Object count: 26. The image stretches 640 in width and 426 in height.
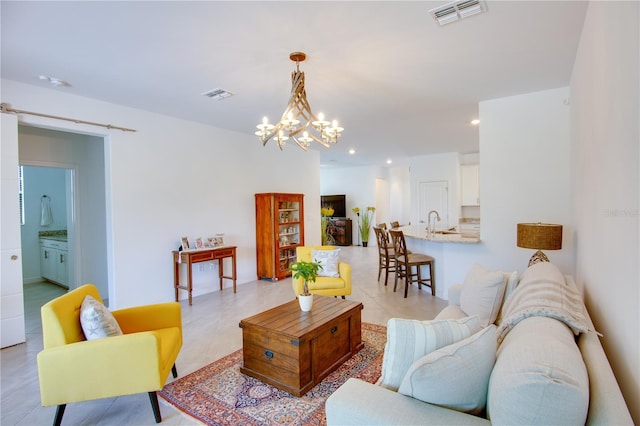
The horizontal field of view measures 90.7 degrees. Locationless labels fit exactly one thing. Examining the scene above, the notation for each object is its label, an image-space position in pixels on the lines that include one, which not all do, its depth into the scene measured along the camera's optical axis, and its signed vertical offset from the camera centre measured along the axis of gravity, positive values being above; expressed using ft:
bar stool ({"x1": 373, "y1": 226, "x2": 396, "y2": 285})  17.91 -2.28
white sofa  3.03 -1.97
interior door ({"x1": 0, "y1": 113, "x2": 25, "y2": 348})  10.62 -0.98
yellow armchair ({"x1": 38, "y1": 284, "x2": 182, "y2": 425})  6.30 -3.10
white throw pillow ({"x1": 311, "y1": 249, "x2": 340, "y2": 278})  13.72 -2.33
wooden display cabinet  19.38 -1.65
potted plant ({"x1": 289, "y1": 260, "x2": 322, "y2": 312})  9.16 -1.98
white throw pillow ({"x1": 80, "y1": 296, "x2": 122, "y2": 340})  6.83 -2.42
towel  20.06 +0.12
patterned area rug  6.84 -4.50
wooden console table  14.75 -2.36
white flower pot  9.27 -2.76
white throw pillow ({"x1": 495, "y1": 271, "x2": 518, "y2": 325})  8.02 -2.17
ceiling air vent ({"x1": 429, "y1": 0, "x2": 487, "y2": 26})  6.94 +4.42
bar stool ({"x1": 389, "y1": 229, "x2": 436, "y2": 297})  15.98 -2.83
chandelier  9.13 +2.77
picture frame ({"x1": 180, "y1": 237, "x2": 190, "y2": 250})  15.44 -1.60
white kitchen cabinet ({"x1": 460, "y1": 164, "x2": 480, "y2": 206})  26.40 +1.79
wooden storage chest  7.65 -3.55
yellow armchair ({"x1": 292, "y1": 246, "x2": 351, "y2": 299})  13.06 -3.21
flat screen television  36.11 +0.41
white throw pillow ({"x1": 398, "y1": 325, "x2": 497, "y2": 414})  3.94 -2.16
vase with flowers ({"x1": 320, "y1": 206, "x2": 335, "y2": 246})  31.63 -1.16
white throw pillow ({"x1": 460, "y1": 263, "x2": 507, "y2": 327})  7.86 -2.32
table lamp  9.59 -1.04
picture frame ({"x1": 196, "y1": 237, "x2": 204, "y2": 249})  16.12 -1.73
